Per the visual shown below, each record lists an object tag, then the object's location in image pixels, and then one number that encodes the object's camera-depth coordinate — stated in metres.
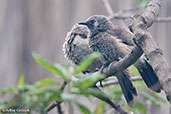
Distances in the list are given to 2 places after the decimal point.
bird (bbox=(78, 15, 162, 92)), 6.49
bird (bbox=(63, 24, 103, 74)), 7.55
